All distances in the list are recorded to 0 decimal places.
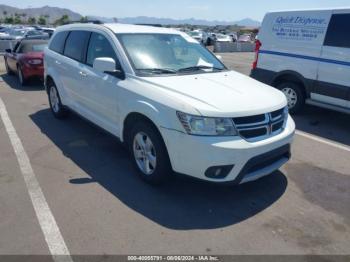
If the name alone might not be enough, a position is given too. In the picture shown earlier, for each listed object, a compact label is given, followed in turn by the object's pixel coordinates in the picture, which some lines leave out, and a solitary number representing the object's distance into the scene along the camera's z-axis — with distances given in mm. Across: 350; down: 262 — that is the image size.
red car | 9977
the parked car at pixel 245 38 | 37812
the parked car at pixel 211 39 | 32062
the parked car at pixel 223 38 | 33481
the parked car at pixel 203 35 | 33500
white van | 6250
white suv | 3326
